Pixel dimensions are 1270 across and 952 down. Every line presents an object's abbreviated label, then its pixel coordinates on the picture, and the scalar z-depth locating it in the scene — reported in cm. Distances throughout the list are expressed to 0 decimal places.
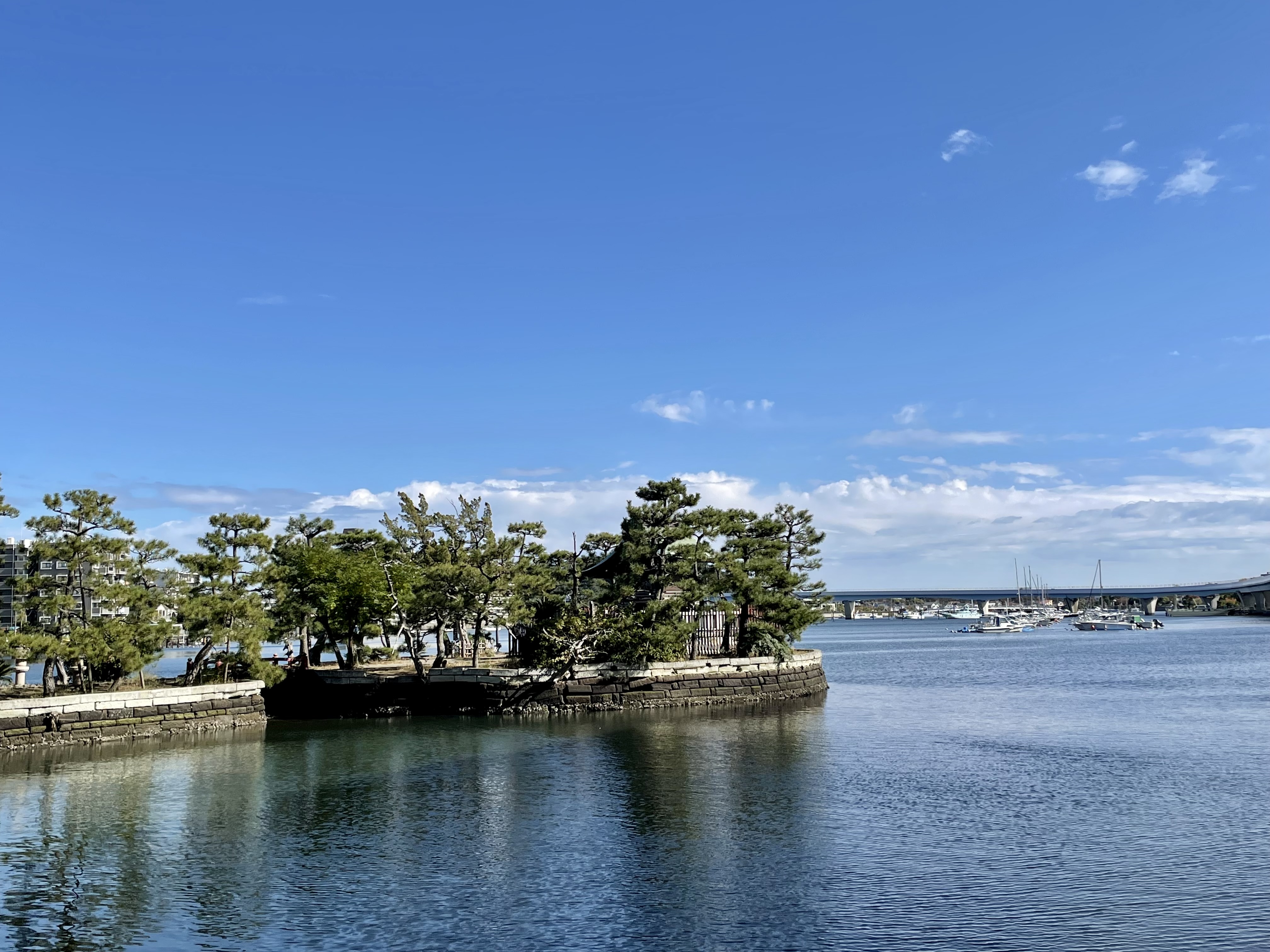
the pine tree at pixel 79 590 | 3794
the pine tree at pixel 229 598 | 4253
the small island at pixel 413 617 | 3931
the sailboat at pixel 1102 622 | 17062
